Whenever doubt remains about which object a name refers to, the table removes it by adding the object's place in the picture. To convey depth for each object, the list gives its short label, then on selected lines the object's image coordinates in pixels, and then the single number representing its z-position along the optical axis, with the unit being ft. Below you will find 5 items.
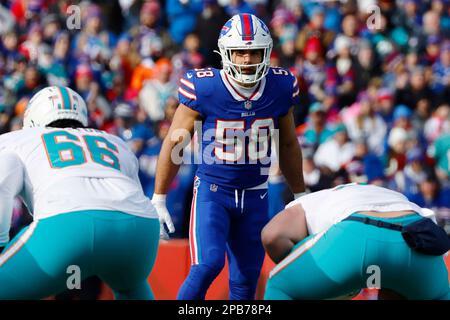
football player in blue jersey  40.34
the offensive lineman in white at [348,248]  31.45
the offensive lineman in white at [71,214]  32.45
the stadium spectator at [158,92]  73.41
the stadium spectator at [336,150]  67.97
